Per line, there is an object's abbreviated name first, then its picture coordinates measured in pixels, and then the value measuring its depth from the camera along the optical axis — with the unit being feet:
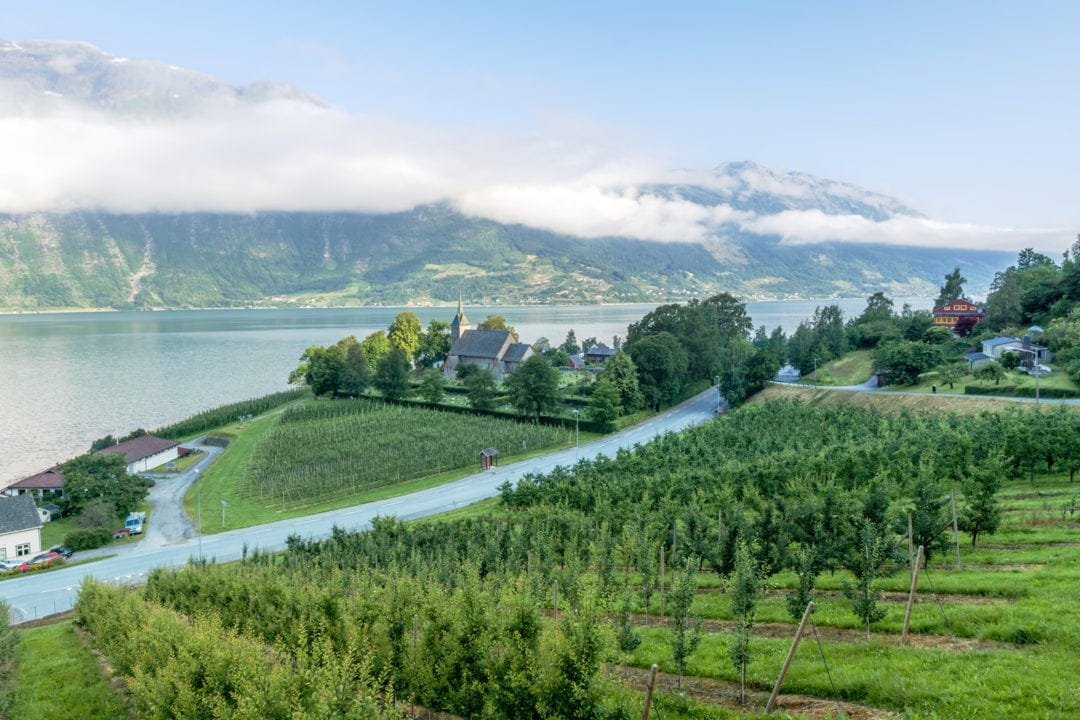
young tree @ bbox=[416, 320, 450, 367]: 354.54
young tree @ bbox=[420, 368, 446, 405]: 255.70
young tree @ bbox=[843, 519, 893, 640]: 47.67
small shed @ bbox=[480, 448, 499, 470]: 177.37
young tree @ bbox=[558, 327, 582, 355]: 379.96
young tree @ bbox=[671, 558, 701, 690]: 43.11
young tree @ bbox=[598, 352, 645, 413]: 226.58
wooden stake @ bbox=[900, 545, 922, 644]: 42.88
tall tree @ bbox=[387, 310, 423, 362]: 342.23
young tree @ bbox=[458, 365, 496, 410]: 239.50
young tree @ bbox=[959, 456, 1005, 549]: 67.82
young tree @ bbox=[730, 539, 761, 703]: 41.73
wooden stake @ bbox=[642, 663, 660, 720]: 32.63
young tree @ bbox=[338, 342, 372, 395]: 281.54
